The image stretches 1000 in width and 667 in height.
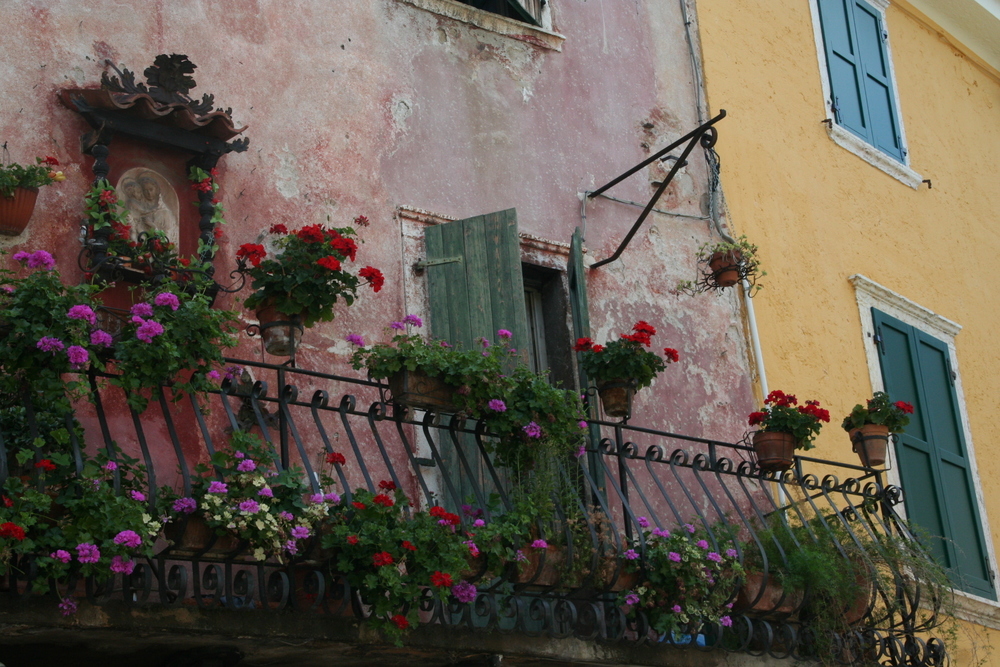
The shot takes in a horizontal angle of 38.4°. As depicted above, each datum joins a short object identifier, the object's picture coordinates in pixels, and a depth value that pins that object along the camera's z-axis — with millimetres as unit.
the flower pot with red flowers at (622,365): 7512
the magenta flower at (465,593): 6000
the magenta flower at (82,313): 5312
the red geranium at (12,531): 4754
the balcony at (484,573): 5449
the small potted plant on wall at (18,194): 6262
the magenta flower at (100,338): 5391
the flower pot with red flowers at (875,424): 8617
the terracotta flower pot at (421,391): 6449
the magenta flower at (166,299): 5602
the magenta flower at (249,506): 5445
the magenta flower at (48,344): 5230
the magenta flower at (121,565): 5027
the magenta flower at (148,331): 5496
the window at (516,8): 9000
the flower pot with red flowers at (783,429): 7957
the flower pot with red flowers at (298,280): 6359
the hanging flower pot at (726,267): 8391
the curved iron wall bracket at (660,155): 8070
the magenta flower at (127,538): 4996
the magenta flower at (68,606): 4988
